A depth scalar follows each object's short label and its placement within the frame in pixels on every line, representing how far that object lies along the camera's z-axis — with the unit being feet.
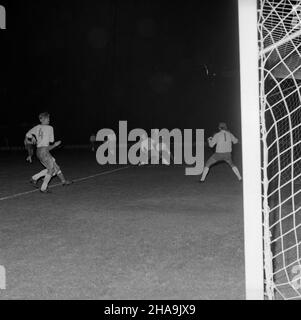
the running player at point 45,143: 38.06
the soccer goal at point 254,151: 12.28
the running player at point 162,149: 68.54
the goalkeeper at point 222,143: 42.19
